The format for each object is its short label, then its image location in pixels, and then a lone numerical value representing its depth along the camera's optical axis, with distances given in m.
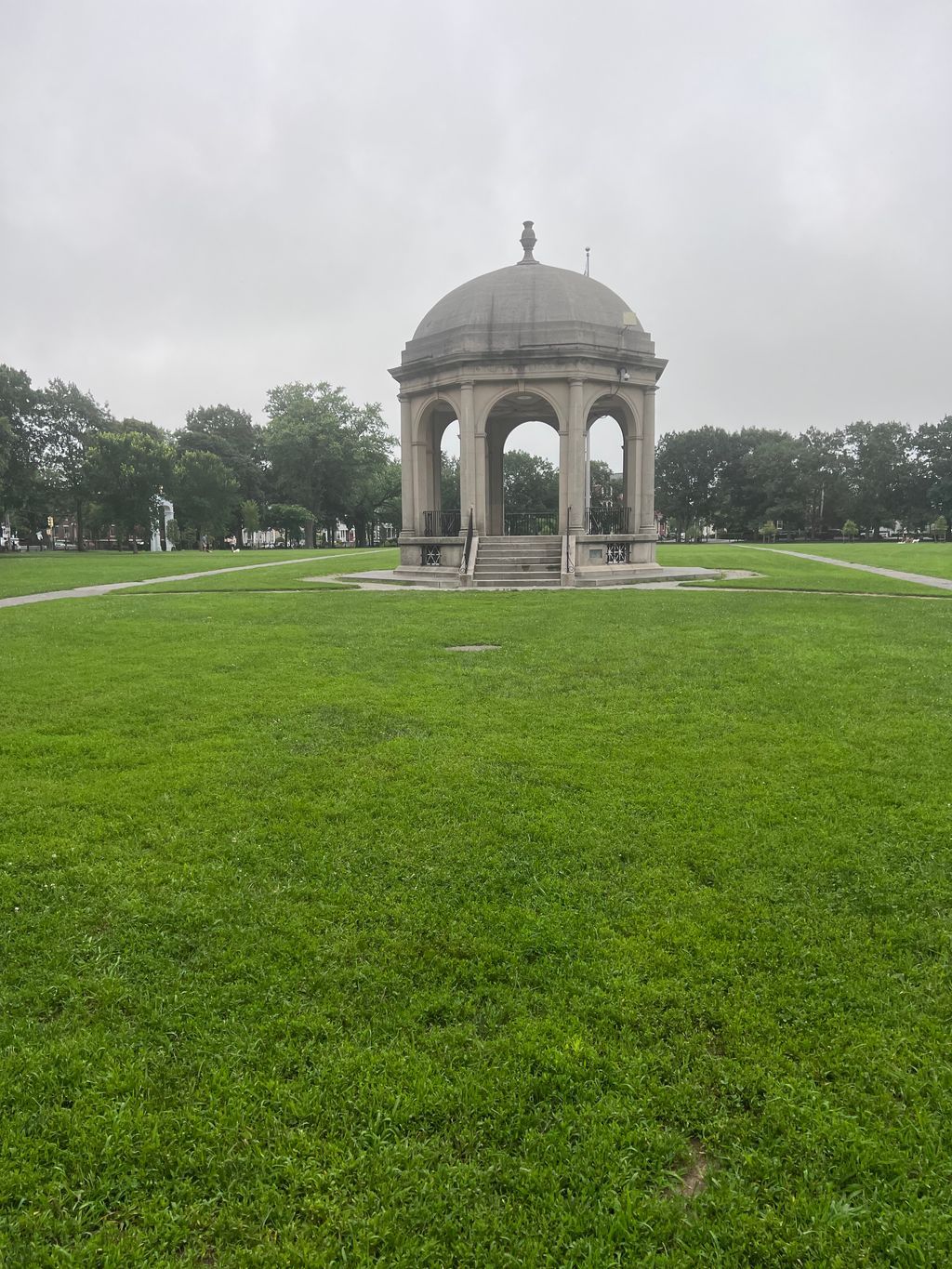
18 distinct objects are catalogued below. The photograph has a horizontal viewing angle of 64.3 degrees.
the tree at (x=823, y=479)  90.25
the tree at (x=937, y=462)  85.85
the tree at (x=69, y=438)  63.72
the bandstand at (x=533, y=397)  25.17
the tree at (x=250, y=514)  82.38
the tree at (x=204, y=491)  67.38
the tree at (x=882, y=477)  90.44
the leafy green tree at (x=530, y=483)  76.31
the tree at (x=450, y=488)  79.88
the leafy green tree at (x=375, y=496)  76.00
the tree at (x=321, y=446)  72.00
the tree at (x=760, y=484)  90.44
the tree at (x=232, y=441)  82.88
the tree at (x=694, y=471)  97.50
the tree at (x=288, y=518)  71.75
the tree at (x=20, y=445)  58.72
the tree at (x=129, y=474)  60.94
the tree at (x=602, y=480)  83.88
